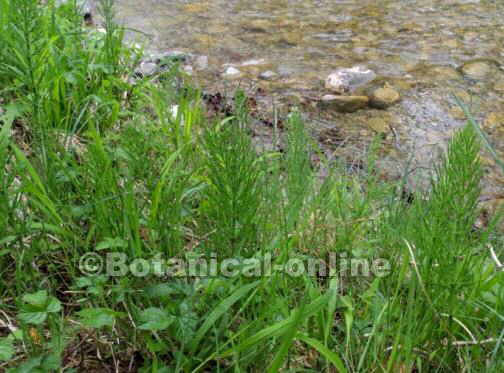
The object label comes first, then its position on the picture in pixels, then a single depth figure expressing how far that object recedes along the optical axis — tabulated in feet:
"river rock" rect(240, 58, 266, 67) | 15.53
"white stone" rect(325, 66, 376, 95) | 13.88
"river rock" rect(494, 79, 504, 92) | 13.87
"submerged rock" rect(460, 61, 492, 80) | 14.48
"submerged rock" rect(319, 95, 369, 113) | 13.19
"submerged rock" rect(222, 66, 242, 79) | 14.74
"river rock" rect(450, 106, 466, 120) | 12.77
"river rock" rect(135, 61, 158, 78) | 12.19
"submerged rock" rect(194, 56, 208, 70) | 15.25
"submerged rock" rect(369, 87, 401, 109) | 13.37
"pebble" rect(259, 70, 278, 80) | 14.72
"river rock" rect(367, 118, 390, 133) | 12.41
